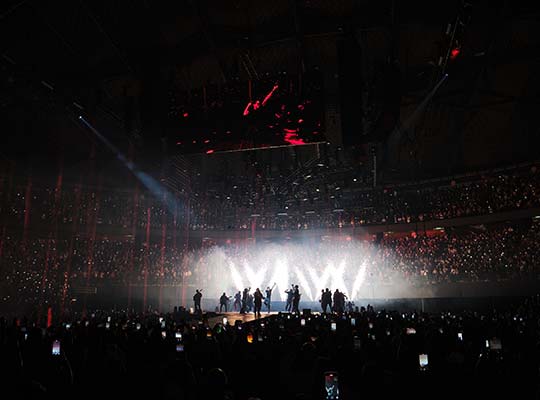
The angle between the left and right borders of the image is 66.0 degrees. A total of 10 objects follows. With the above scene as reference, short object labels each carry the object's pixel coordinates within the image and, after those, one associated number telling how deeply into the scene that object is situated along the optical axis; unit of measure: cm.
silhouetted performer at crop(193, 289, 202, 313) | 2414
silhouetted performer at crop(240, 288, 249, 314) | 2445
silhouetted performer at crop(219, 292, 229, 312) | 2681
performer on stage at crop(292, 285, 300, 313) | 2416
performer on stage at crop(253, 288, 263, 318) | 2169
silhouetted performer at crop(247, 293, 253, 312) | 2792
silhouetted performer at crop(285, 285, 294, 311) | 2600
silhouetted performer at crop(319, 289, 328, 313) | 2344
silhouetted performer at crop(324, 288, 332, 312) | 2391
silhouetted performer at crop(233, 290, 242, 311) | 2834
